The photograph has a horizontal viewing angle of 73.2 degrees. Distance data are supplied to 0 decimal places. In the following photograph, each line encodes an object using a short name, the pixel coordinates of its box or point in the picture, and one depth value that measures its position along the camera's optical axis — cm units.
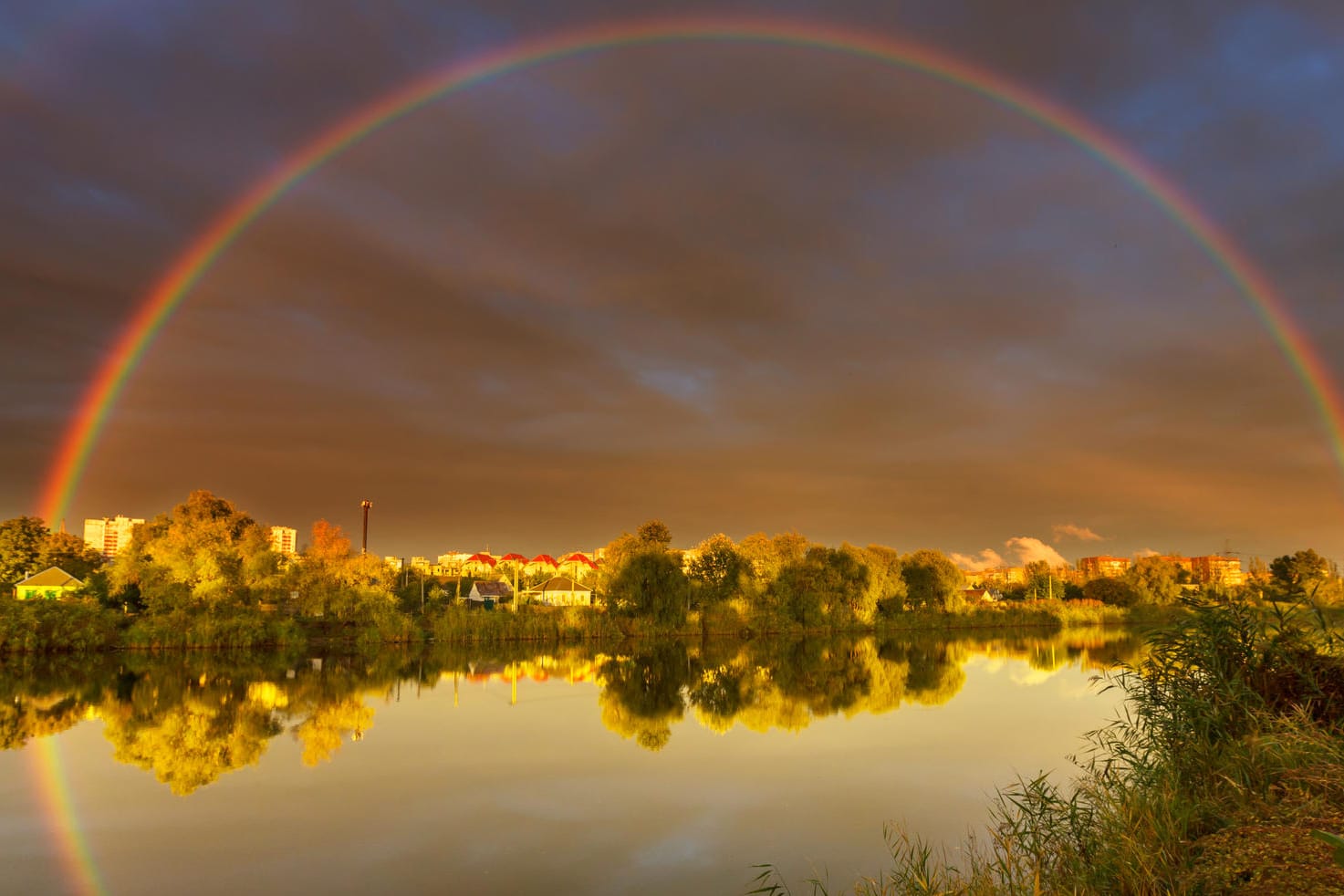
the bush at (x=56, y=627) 4200
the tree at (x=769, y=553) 6912
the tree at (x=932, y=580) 8412
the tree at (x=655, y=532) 7538
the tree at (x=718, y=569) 6662
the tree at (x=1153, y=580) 9369
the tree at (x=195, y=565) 4691
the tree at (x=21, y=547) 7431
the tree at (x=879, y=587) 7262
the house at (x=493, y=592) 7956
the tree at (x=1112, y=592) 9725
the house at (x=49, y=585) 5453
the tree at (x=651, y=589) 5947
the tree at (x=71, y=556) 7388
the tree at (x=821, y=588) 6781
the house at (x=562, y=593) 8306
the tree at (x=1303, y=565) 8906
